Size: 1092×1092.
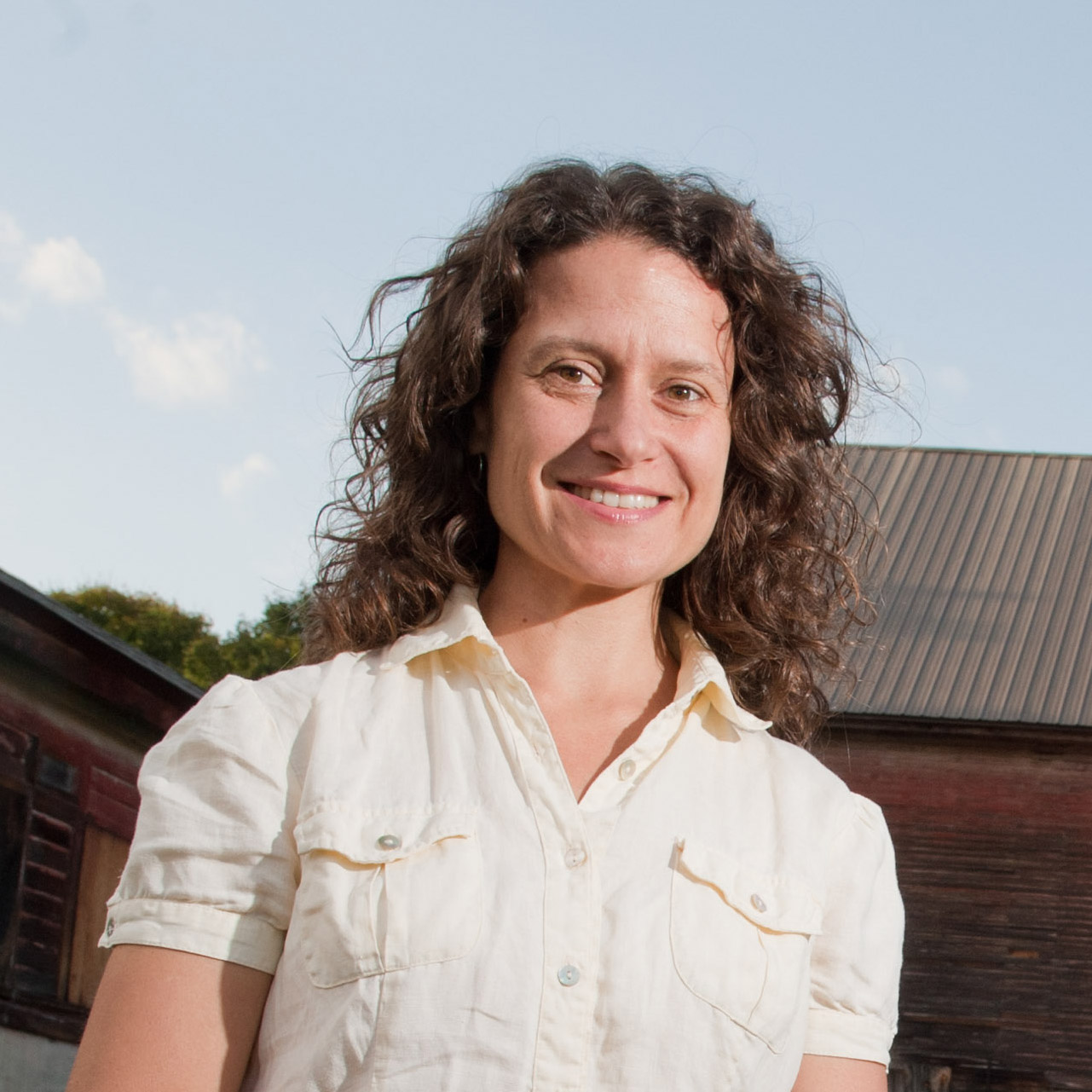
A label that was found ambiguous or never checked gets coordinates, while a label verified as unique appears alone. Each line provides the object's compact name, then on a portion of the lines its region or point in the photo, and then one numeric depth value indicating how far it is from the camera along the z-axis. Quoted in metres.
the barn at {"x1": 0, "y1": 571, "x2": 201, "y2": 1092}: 11.41
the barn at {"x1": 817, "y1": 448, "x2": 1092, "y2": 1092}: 14.79
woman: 1.92
